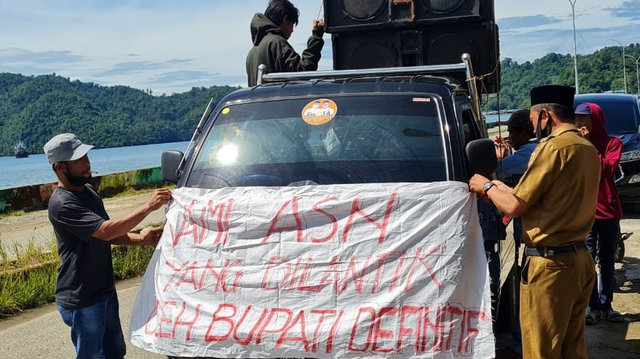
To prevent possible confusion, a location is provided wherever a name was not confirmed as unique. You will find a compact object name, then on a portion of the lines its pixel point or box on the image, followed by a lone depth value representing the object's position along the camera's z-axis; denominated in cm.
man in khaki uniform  427
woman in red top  709
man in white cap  453
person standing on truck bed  724
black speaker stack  821
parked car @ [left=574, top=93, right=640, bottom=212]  1247
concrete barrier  2058
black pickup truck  469
